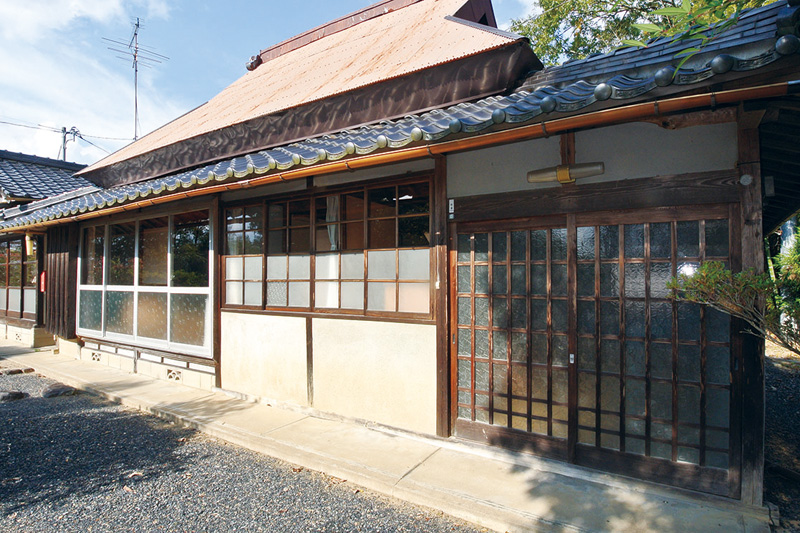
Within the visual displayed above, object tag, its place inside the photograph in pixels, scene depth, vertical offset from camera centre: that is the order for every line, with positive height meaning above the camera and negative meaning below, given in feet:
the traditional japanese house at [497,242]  10.95 +0.94
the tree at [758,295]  9.02 -0.57
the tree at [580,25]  36.83 +21.85
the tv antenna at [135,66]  64.45 +30.94
